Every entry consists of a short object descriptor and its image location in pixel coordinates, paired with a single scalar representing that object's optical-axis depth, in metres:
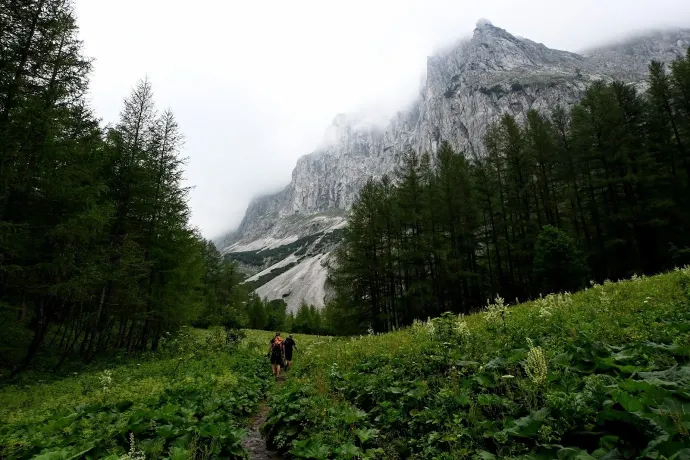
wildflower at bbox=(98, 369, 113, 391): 10.48
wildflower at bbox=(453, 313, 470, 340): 7.99
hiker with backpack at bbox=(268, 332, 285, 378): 16.97
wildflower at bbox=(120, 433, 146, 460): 3.77
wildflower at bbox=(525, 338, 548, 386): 4.01
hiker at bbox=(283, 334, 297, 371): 18.92
